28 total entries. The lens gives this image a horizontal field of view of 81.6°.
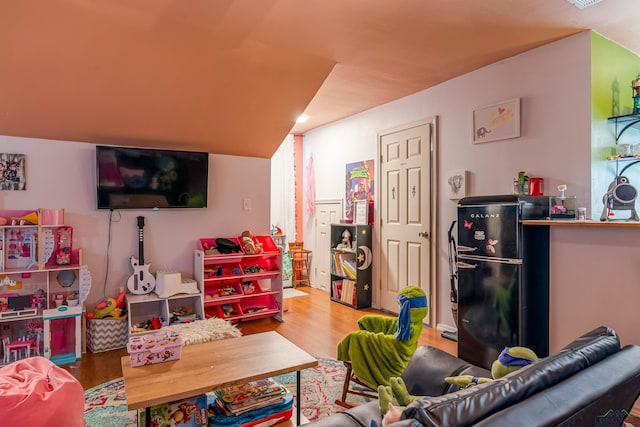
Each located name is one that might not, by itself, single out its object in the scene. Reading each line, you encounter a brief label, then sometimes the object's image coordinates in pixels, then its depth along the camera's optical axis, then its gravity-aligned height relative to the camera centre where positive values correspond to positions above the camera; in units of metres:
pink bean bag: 1.38 -0.73
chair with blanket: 2.20 -0.81
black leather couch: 0.89 -0.48
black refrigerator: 2.68 -0.50
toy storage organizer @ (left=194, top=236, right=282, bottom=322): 3.79 -0.75
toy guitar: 3.50 -0.60
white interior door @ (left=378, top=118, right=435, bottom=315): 3.94 +0.02
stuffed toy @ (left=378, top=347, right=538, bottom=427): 1.34 -0.57
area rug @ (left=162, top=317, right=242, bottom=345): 2.89 -0.99
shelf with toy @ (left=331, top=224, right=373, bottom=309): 4.63 -0.70
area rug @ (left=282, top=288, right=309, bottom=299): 5.23 -1.18
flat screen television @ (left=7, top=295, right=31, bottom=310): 3.02 -0.74
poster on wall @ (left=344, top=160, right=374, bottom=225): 4.75 +0.36
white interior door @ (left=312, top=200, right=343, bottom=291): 5.43 -0.40
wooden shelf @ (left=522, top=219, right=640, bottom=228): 2.16 -0.07
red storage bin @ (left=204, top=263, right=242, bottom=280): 3.78 -0.61
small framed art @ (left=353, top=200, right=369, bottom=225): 4.75 +0.00
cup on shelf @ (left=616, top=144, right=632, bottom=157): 2.73 +0.47
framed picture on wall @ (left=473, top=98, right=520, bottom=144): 3.12 +0.80
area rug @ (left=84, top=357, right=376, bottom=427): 2.18 -1.21
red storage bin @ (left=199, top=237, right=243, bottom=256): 3.84 -0.35
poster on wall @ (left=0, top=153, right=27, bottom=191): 3.06 +0.34
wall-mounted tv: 3.36 +0.33
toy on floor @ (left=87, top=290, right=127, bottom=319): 3.24 -0.86
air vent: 2.27 +1.29
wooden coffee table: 1.65 -0.80
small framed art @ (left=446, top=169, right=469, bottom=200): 3.54 +0.28
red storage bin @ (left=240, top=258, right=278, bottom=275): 4.01 -0.60
